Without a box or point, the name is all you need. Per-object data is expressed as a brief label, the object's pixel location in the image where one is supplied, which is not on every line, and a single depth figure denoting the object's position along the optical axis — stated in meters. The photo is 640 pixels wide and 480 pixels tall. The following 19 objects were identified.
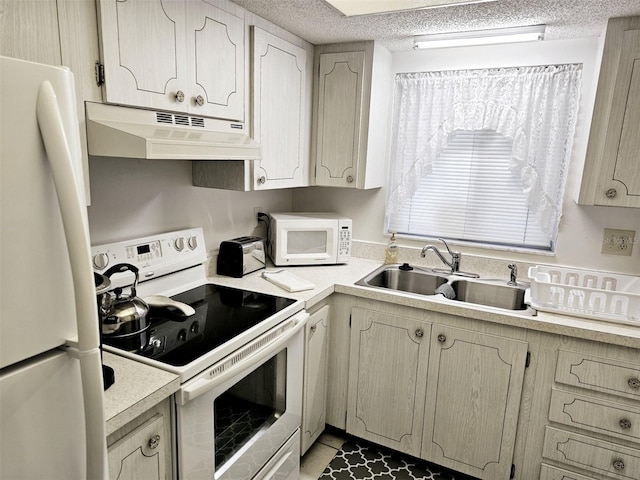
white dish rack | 1.72
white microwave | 2.37
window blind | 2.32
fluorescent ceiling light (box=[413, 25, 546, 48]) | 1.95
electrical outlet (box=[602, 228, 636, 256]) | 2.11
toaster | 2.17
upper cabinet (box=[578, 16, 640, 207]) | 1.75
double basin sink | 2.19
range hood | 1.24
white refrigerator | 0.63
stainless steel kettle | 1.40
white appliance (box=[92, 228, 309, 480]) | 1.31
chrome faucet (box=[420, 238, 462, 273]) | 2.34
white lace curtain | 2.16
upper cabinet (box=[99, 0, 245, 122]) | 1.29
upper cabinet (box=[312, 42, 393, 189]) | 2.27
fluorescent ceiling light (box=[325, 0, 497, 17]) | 1.73
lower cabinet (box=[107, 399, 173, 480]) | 1.08
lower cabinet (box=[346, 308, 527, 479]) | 1.87
